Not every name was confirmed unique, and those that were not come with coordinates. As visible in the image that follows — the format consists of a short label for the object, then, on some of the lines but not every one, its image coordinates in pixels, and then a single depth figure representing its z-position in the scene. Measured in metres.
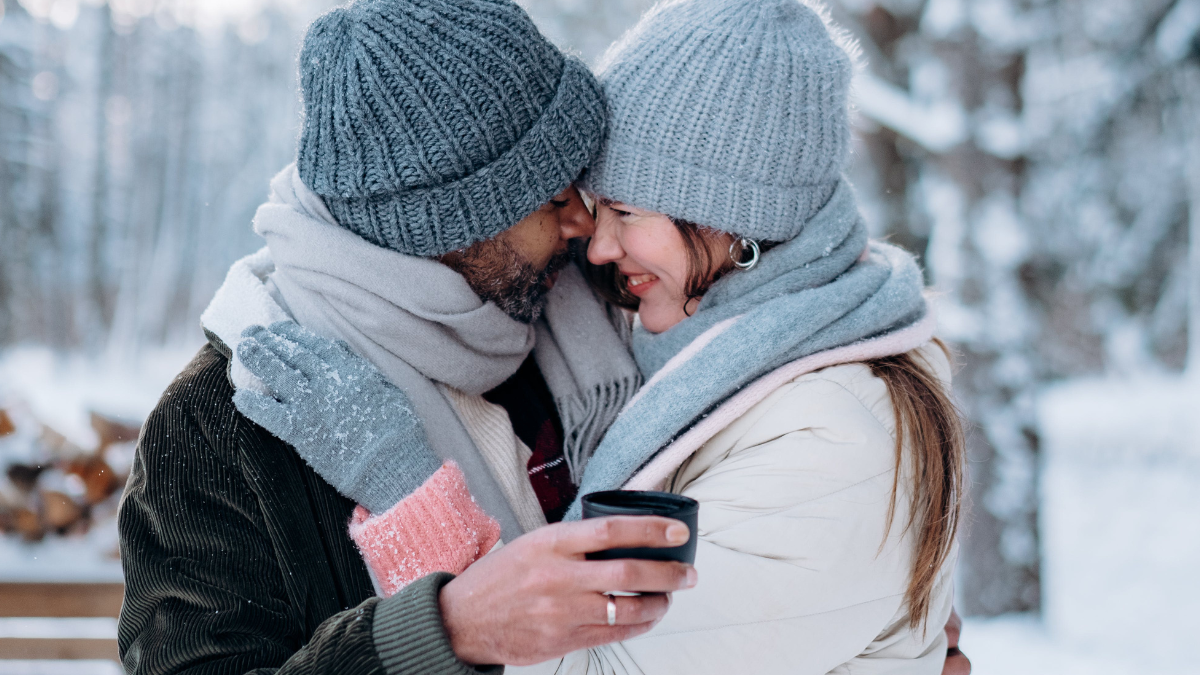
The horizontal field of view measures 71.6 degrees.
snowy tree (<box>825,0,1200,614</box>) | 4.09
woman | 1.22
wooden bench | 3.00
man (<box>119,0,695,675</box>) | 1.21
